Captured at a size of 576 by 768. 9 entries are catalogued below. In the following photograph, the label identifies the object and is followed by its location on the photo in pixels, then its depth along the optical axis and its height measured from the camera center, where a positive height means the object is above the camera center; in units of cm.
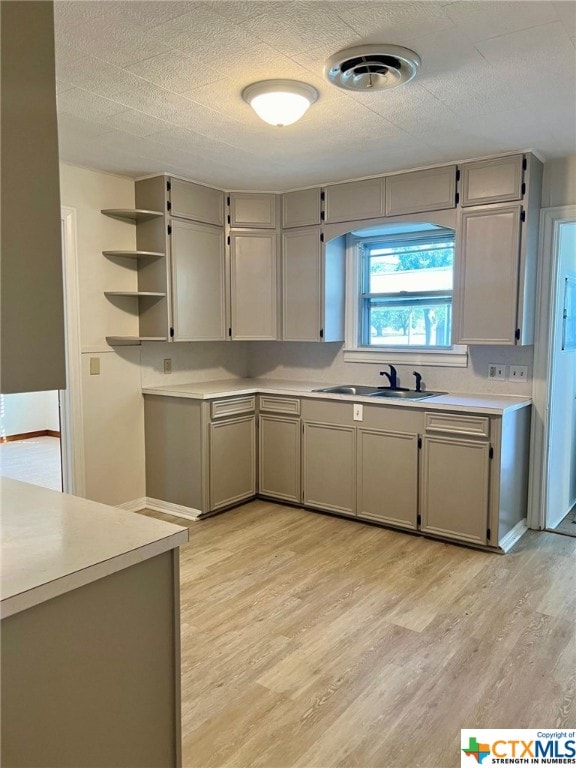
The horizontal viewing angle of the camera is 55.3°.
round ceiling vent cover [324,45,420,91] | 217 +110
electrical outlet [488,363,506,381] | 387 -26
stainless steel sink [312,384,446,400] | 409 -45
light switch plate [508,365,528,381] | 377 -27
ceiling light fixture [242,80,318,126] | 245 +106
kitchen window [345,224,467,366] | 415 +29
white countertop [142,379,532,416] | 345 -44
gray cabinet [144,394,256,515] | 402 -90
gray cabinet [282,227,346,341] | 435 +38
